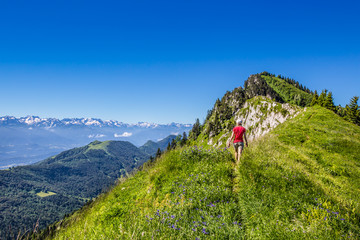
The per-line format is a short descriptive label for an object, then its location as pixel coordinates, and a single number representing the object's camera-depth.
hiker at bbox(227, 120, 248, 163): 11.27
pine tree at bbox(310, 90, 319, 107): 77.25
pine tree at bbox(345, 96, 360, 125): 64.51
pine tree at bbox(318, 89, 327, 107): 66.64
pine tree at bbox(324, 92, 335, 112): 62.82
